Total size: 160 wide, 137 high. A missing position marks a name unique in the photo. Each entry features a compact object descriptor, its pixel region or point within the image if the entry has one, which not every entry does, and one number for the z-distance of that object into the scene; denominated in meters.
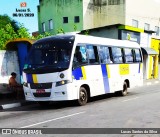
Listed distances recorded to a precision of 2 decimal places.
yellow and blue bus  11.58
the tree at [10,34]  29.38
